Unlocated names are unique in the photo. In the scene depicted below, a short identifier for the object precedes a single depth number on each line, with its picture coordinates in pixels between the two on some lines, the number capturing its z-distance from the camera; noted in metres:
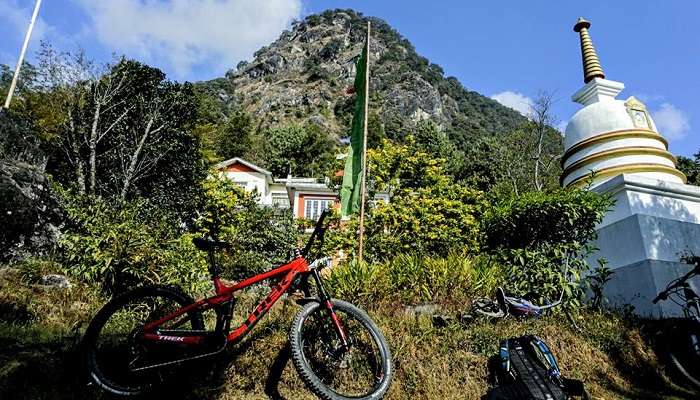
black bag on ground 3.41
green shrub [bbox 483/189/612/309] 6.11
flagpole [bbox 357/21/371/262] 6.55
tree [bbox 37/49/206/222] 15.70
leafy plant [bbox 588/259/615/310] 5.97
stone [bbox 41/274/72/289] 6.57
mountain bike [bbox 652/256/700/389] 4.50
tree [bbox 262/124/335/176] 41.88
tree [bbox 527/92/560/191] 23.94
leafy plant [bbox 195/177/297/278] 17.56
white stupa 7.19
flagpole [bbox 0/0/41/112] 17.42
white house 23.94
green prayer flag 7.19
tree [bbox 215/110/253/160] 44.23
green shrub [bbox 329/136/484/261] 14.81
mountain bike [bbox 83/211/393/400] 3.44
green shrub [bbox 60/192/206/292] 6.87
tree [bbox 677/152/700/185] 26.27
